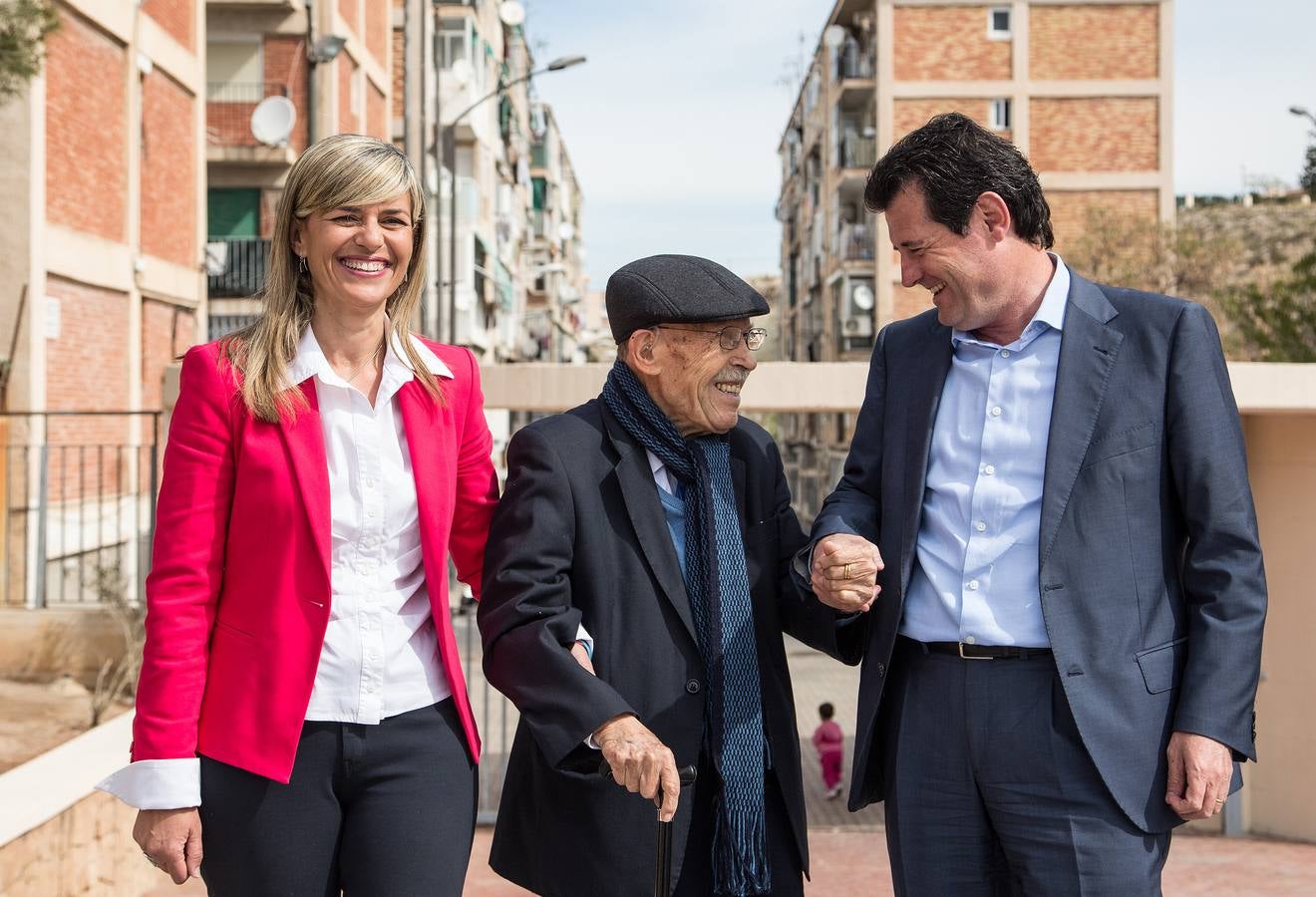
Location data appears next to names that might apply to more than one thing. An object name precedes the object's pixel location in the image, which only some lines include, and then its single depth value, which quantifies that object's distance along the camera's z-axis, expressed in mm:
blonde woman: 2389
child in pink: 12562
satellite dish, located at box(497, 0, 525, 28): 42156
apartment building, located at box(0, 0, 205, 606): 13977
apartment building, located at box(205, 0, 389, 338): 26422
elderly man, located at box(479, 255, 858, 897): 2688
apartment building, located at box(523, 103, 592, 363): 59188
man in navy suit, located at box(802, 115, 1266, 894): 2523
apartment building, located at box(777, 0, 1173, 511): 36031
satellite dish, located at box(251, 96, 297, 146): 23281
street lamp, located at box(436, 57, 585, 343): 20434
